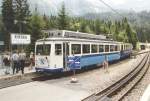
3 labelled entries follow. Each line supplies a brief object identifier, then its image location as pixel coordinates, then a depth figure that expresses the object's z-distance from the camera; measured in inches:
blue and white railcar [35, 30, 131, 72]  396.6
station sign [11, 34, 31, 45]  397.9
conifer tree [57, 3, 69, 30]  1006.5
